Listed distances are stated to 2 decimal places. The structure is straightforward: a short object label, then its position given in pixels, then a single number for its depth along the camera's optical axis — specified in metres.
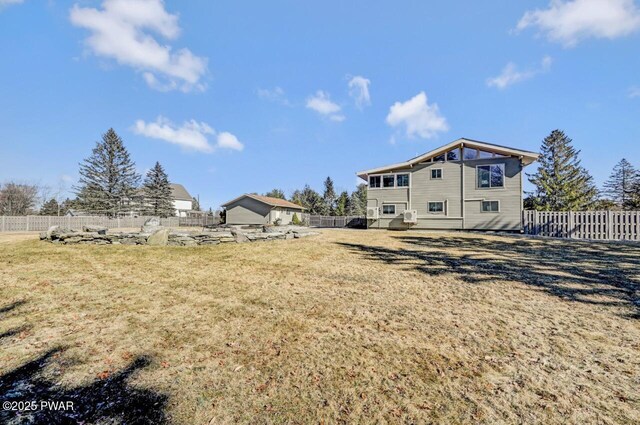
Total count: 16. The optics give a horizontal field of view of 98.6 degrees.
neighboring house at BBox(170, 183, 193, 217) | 52.83
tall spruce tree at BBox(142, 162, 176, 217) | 41.25
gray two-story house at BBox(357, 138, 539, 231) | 18.50
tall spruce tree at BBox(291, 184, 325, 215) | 47.06
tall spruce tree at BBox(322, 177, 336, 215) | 47.24
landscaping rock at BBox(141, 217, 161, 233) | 10.56
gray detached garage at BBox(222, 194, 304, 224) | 32.62
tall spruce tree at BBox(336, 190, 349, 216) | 44.34
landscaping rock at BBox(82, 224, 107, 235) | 10.30
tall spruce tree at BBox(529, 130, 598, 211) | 31.33
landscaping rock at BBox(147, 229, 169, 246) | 9.91
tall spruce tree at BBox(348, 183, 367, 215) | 45.66
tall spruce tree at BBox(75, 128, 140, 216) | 36.78
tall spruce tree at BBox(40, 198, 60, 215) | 40.28
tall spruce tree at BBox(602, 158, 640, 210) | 32.75
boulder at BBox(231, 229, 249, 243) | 10.89
